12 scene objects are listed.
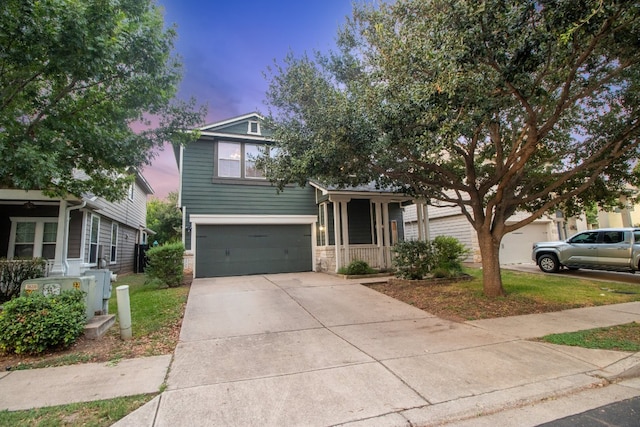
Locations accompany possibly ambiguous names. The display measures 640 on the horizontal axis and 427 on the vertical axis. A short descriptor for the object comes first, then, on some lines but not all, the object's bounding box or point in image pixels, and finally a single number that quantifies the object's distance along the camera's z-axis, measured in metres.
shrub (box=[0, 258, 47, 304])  8.02
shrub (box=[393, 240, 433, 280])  10.55
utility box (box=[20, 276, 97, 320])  5.30
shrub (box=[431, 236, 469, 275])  11.09
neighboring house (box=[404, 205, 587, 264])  16.72
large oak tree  5.26
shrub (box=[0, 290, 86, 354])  4.47
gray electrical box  6.09
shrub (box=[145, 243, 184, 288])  10.50
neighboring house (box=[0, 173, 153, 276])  9.52
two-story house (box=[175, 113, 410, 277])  12.77
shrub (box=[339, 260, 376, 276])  11.70
